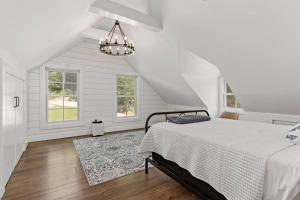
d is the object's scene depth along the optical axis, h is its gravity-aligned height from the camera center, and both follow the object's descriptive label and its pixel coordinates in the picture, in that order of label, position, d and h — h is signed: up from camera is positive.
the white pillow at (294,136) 1.34 -0.31
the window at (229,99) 4.60 +0.01
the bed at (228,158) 1.08 -0.49
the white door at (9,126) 1.94 -0.34
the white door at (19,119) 2.67 -0.34
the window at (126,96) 5.54 +0.12
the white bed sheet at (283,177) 0.99 -0.49
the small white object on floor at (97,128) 4.60 -0.81
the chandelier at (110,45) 2.91 +1.00
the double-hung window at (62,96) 4.43 +0.10
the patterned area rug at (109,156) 2.41 -1.06
